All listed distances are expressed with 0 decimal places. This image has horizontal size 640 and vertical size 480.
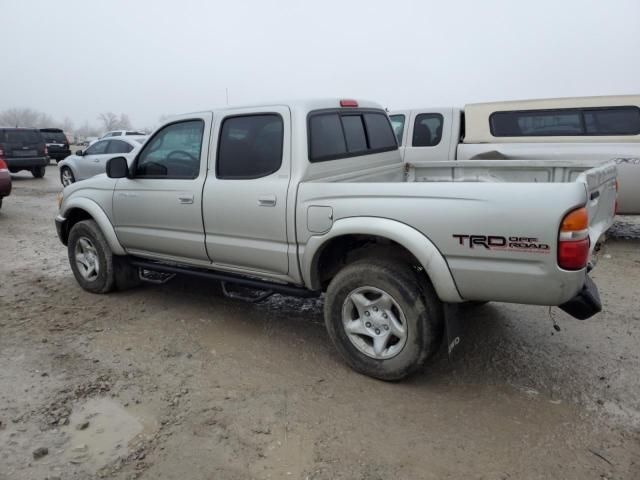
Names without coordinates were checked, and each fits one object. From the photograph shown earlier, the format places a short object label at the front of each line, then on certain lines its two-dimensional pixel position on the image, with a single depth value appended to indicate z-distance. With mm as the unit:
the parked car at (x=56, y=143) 24516
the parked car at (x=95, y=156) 13390
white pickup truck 7160
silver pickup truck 2857
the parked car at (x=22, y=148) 16312
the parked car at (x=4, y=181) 10055
